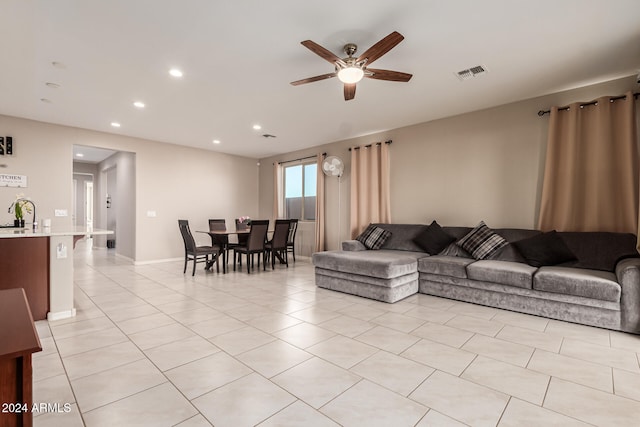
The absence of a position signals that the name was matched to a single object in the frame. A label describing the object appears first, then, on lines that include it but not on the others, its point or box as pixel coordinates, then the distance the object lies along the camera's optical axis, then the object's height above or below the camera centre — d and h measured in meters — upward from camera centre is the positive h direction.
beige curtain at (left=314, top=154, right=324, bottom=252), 6.75 +0.15
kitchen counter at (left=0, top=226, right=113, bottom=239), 2.79 -0.16
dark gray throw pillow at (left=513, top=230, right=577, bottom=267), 3.44 -0.44
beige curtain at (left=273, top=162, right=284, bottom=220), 7.91 +0.61
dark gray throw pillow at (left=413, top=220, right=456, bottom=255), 4.56 -0.39
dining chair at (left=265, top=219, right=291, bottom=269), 5.77 -0.48
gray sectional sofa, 2.81 -0.73
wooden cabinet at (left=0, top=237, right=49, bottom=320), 2.87 -0.50
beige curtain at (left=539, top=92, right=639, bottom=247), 3.40 +0.52
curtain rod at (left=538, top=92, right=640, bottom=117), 3.43 +1.34
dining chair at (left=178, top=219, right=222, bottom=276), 5.23 -0.60
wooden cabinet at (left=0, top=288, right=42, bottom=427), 0.90 -0.49
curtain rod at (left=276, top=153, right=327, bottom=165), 7.12 +1.38
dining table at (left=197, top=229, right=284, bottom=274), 5.56 -0.50
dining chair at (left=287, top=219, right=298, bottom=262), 6.39 -0.40
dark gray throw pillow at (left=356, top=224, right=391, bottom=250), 5.16 -0.40
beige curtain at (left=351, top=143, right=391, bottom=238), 5.66 +0.54
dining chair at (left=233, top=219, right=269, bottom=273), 5.44 -0.45
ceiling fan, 2.46 +1.37
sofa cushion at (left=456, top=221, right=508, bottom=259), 3.98 -0.39
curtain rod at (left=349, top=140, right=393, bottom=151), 5.64 +1.36
